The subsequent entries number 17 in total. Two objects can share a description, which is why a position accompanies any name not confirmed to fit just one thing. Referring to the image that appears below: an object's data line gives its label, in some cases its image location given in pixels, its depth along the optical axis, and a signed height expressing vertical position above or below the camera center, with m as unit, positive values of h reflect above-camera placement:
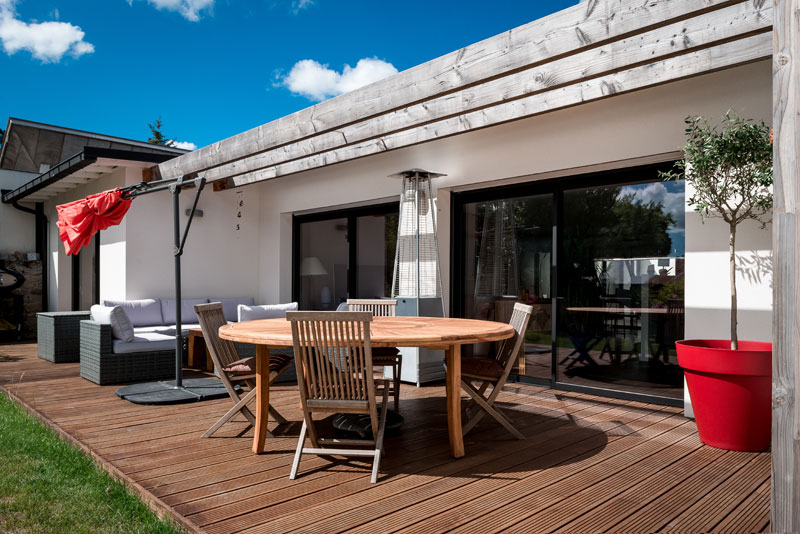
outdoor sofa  5.71 -0.88
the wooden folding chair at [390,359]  4.16 -0.70
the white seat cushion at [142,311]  7.25 -0.57
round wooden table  3.12 -0.42
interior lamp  8.34 -0.04
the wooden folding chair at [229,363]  3.72 -0.68
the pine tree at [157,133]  29.40 +7.24
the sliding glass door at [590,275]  4.89 -0.08
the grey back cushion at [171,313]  7.61 -0.63
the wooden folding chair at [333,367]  2.95 -0.55
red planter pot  3.42 -0.82
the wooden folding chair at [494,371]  3.68 -0.72
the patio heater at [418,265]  5.78 +0.02
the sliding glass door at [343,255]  7.45 +0.18
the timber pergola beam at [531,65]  2.91 +1.30
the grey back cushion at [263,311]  6.36 -0.52
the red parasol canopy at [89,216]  5.75 +0.56
